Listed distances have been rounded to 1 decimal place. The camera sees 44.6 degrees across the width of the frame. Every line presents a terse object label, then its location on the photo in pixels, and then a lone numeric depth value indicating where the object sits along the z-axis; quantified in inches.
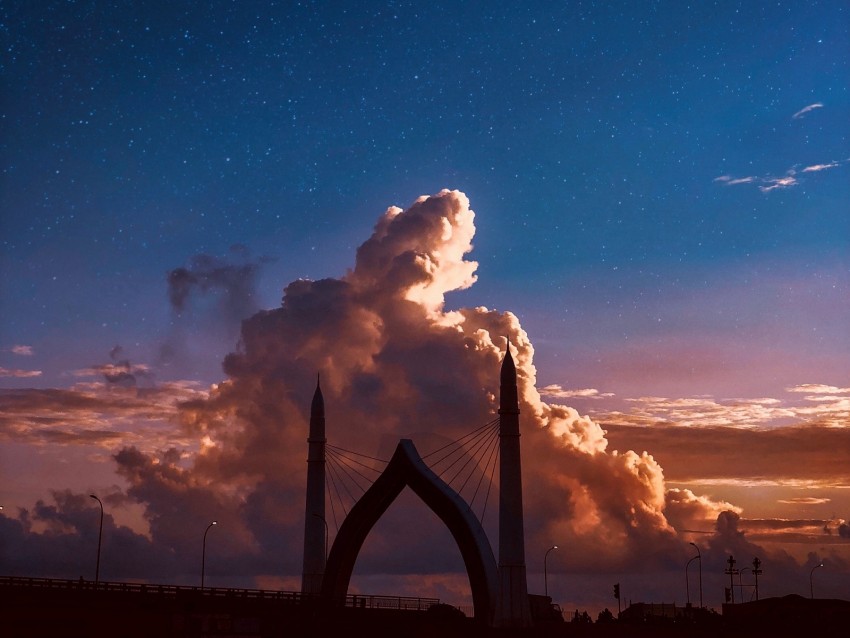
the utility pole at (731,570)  4977.9
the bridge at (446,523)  3198.8
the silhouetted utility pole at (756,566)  5012.3
